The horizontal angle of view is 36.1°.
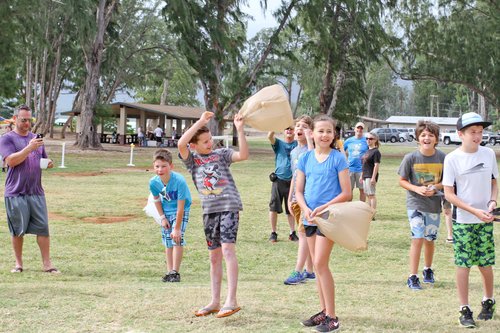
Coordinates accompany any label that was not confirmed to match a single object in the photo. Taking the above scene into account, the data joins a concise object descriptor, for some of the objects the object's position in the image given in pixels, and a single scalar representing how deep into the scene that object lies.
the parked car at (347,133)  76.53
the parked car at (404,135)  81.06
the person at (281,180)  10.09
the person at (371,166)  13.60
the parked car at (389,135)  79.06
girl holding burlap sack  5.60
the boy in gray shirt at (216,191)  6.07
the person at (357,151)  14.02
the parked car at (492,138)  75.75
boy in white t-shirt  5.85
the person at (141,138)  52.75
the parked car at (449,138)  70.83
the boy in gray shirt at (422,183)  7.41
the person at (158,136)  51.81
